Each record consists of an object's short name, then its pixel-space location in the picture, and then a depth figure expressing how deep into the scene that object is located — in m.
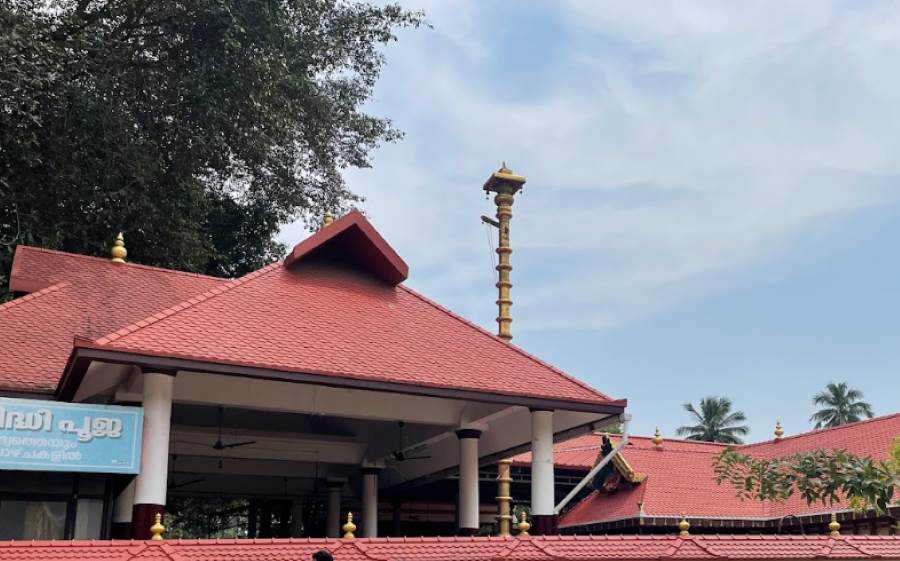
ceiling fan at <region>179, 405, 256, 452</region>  14.21
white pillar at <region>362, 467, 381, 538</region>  16.83
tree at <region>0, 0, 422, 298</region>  18.73
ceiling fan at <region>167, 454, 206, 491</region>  16.99
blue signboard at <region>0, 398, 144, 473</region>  8.97
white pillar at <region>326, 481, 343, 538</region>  18.50
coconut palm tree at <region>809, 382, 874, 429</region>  52.31
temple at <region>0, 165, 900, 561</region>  9.12
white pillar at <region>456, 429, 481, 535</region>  13.20
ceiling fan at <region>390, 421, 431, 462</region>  15.13
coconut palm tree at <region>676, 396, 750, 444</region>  52.31
